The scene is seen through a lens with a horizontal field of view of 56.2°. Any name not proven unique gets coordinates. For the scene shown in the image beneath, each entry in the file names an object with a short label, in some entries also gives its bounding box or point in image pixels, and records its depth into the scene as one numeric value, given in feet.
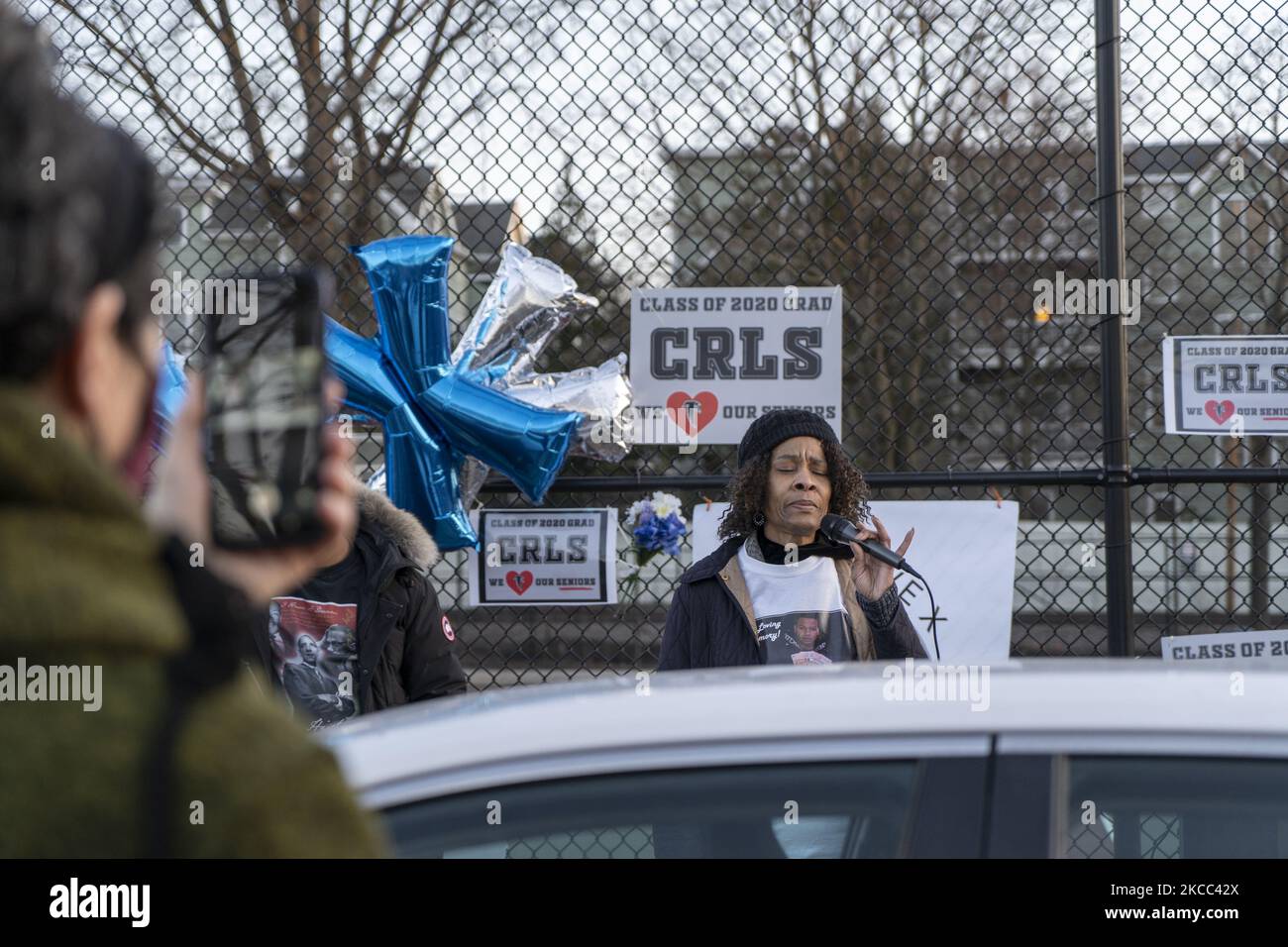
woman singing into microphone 11.76
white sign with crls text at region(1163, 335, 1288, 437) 13.69
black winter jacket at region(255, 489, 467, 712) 11.39
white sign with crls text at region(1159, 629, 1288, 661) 13.08
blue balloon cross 13.07
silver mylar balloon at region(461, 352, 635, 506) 13.66
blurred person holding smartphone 2.40
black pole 13.35
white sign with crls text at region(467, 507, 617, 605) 13.94
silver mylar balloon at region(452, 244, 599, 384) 13.92
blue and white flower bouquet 14.05
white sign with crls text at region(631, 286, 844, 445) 14.12
